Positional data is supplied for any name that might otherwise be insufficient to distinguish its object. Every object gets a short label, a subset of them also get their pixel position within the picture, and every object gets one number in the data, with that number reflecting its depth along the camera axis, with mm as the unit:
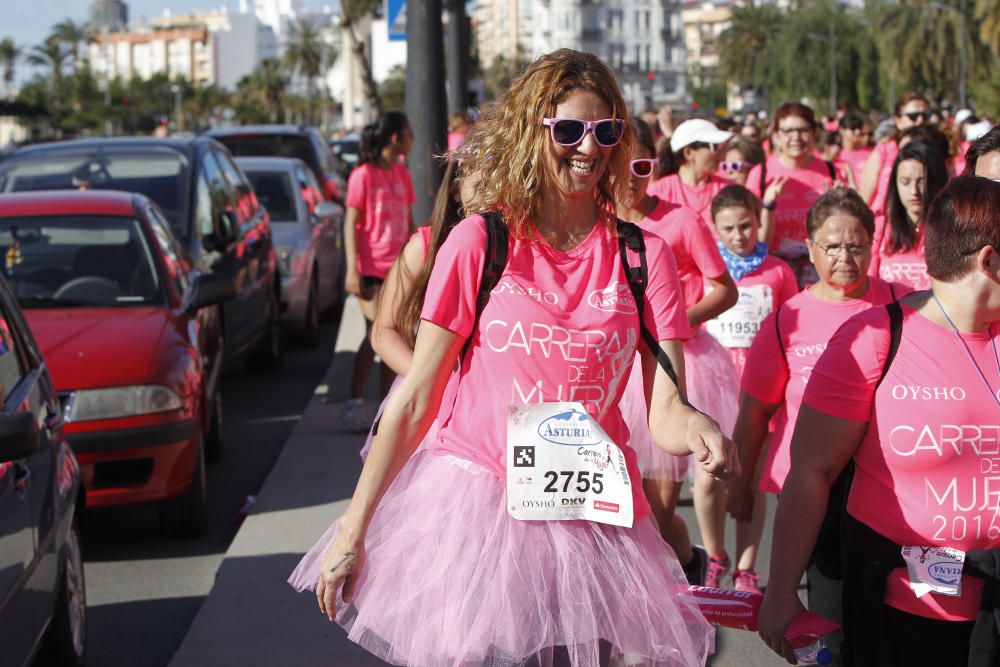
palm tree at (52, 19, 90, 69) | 146250
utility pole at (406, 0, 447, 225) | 9359
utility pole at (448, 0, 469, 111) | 13664
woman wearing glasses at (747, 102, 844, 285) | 9070
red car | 6789
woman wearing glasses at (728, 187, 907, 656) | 4785
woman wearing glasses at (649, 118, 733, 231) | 7840
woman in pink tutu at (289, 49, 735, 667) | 3258
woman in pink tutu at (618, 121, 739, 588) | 5730
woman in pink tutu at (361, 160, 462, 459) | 4312
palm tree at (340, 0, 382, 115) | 53512
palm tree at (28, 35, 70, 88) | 139000
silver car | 13422
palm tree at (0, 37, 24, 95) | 149312
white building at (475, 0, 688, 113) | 155500
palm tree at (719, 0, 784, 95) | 109375
